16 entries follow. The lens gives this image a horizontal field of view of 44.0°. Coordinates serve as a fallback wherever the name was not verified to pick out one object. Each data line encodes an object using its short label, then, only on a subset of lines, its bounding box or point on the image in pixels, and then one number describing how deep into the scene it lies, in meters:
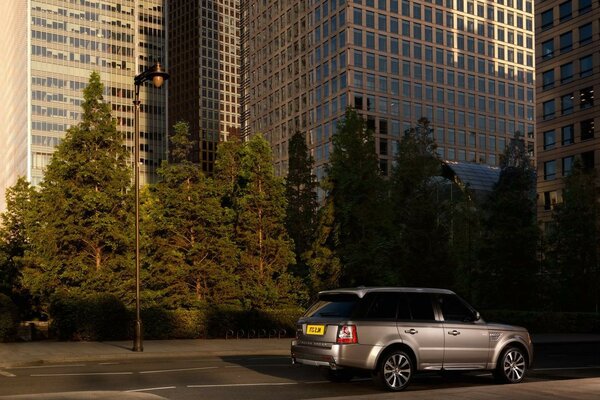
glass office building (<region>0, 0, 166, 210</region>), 153.25
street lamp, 22.34
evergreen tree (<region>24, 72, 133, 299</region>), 29.11
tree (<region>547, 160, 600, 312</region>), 44.91
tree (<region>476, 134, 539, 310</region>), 42.81
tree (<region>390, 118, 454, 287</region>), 39.53
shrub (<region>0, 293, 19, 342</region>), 25.73
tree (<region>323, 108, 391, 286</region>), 39.25
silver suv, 13.37
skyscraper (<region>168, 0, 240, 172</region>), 199.38
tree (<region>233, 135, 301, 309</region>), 33.78
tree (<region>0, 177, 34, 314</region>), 34.66
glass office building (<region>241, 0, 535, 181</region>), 114.06
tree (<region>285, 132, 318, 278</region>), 45.19
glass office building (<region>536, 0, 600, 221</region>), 75.69
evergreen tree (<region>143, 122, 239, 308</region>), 31.97
